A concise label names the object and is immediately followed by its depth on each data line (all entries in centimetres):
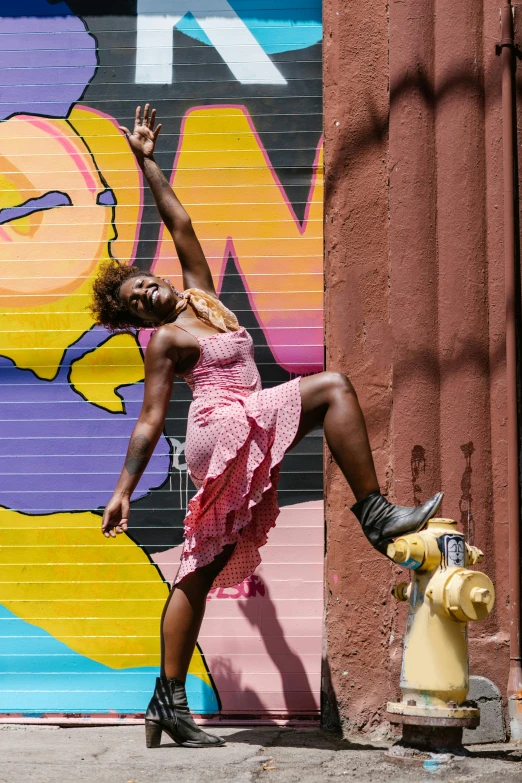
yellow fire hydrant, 319
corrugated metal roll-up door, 459
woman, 350
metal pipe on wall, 396
